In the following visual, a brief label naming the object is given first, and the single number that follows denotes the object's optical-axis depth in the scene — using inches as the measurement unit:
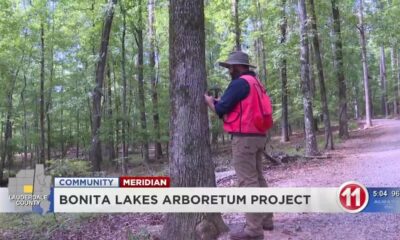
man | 190.9
